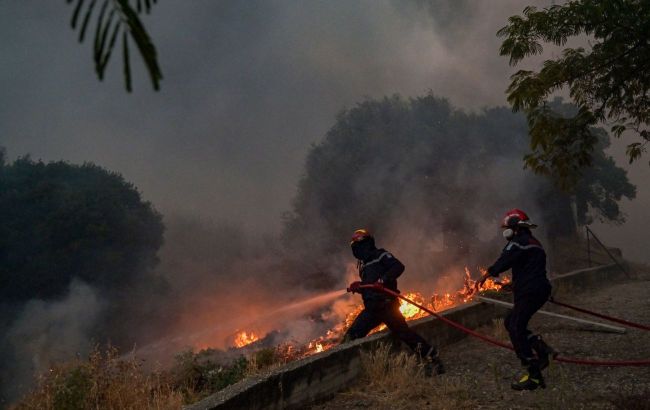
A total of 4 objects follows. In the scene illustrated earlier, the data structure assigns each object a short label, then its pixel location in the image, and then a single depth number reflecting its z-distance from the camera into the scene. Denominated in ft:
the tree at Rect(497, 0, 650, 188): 20.02
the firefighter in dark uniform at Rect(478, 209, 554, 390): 17.51
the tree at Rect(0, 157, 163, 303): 63.77
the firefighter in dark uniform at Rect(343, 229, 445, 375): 20.21
